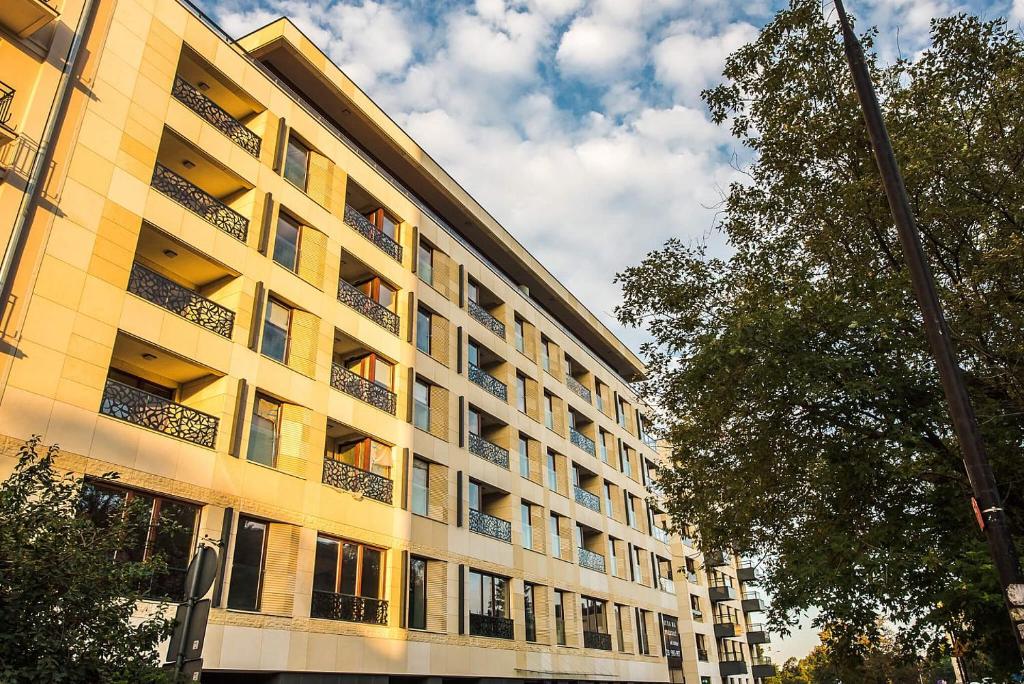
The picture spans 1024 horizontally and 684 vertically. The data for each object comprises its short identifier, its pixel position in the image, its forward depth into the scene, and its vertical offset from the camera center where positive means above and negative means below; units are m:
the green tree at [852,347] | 13.38 +6.00
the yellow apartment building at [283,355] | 15.96 +8.71
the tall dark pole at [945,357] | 7.45 +3.27
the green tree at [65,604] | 7.58 +1.13
